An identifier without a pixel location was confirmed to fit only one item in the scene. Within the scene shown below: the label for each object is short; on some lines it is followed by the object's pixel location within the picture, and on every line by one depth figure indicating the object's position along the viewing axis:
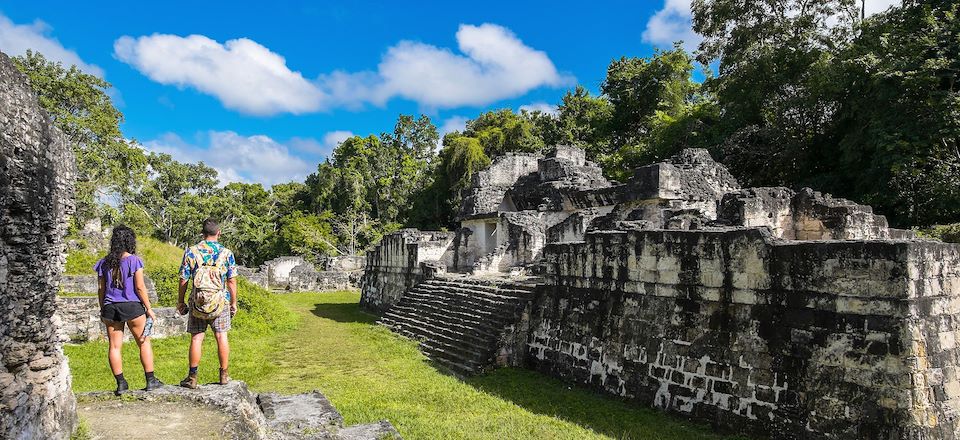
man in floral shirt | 5.58
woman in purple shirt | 5.27
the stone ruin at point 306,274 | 28.83
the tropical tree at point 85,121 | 22.98
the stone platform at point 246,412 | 4.79
